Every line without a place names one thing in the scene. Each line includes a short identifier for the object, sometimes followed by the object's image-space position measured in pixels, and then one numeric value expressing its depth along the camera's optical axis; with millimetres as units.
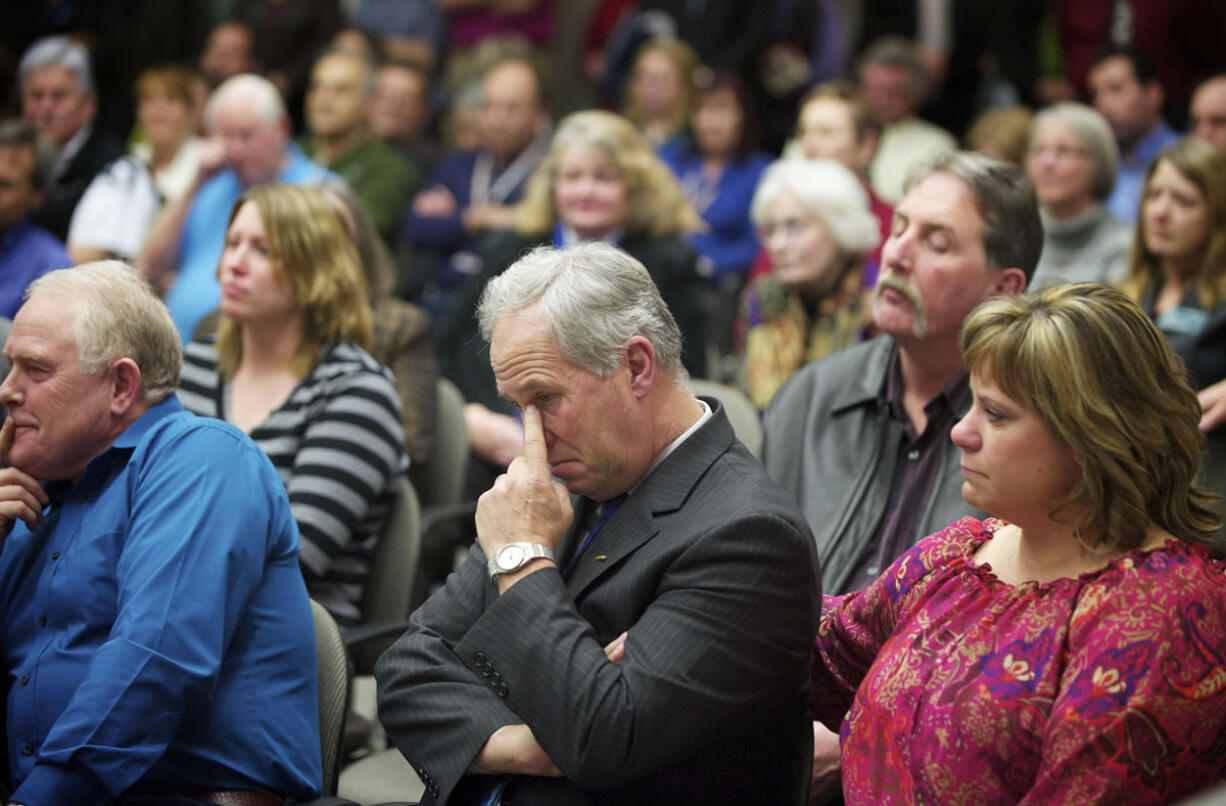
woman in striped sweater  2971
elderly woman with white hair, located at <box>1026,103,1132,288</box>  4648
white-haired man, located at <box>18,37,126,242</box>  5633
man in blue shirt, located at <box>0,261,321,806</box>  2064
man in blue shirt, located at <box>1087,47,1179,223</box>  5996
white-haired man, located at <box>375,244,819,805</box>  1816
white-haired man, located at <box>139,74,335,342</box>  4664
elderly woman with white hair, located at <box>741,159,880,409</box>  4148
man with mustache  2676
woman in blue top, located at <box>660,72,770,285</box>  6016
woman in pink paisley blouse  1635
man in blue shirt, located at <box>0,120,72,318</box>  4301
